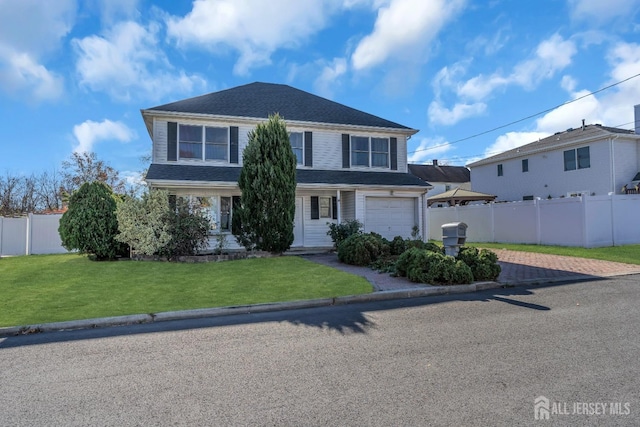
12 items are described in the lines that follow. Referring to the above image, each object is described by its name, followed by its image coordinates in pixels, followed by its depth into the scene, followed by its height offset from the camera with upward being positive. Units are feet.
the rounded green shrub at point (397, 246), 40.06 -2.55
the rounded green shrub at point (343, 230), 47.09 -0.85
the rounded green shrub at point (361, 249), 37.06 -2.72
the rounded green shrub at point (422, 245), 36.71 -2.41
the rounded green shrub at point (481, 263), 28.86 -3.27
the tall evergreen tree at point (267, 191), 41.29 +3.73
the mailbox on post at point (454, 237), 29.84 -1.18
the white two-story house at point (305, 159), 47.47 +9.41
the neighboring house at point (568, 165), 71.67 +12.60
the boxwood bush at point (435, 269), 27.22 -3.53
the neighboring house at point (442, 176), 139.03 +18.24
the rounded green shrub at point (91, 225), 37.86 +0.06
